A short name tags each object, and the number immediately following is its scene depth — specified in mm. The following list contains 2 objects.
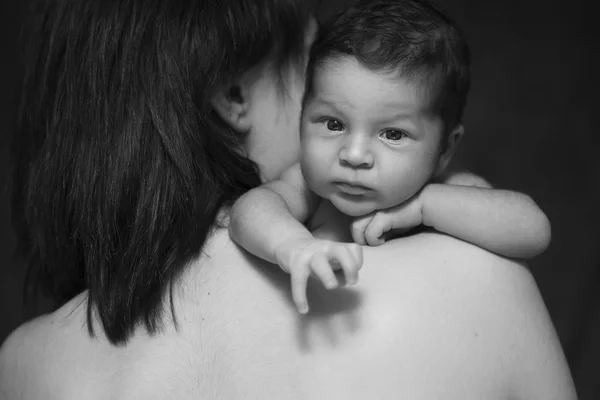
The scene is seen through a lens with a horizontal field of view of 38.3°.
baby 1092
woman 1104
